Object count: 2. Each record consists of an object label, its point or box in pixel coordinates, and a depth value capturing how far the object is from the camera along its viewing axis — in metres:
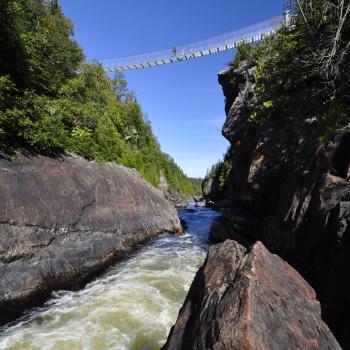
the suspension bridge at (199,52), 41.21
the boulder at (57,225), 8.42
